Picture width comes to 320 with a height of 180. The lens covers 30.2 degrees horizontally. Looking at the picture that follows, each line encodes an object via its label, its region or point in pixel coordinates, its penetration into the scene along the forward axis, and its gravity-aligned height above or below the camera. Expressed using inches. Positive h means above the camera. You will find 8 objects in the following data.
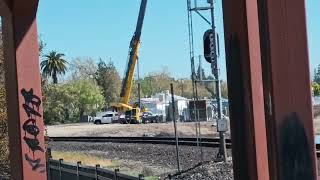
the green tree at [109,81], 5542.3 +378.4
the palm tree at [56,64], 4490.7 +466.3
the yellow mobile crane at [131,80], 2256.4 +175.4
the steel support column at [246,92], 155.5 +6.1
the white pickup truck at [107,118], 3385.8 +21.9
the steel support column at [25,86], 281.6 +18.9
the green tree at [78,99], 4416.8 +189.1
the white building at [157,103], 4333.2 +120.7
